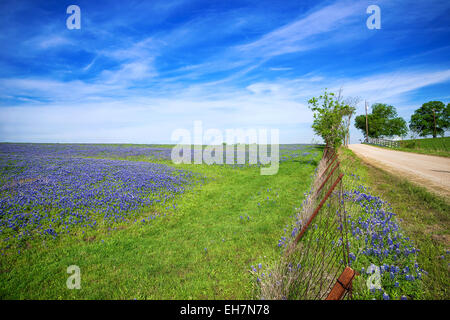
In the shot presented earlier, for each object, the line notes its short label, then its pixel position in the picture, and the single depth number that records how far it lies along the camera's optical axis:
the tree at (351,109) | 19.76
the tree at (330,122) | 17.91
